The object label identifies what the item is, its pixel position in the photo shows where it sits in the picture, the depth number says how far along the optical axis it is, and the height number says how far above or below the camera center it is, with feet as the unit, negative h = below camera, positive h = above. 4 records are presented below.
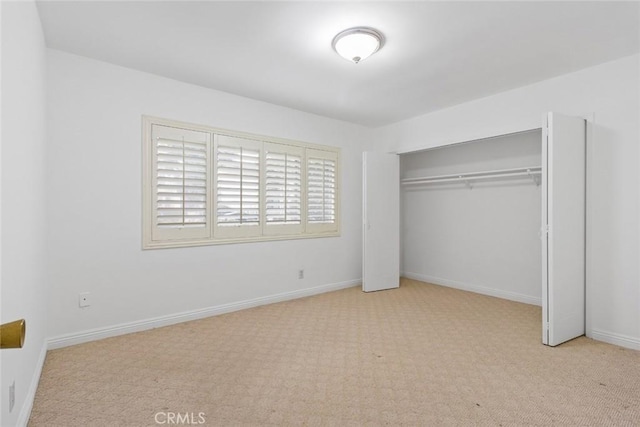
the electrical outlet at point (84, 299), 9.70 -2.48
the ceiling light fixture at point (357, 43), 8.13 +4.25
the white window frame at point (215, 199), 10.80 +0.55
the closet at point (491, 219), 9.54 -0.16
